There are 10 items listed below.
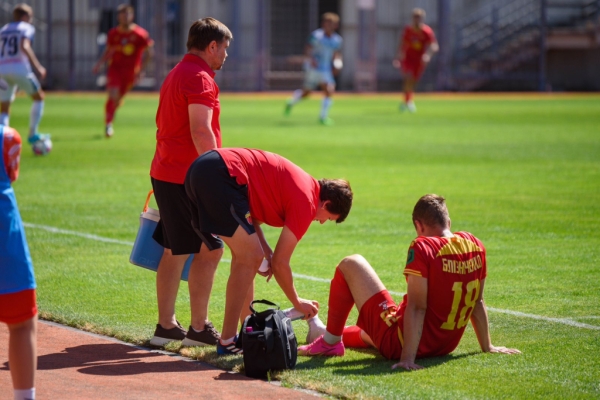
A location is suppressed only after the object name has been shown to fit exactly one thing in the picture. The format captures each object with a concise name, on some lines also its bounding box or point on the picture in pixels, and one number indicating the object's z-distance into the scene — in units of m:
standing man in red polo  12.73
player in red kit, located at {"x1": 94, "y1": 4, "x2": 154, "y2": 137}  44.31
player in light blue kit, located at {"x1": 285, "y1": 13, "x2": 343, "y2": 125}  56.31
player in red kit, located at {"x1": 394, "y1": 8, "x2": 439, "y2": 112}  63.31
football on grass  35.59
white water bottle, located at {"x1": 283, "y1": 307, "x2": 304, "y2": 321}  12.87
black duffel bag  11.43
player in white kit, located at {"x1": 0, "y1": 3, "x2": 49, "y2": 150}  36.81
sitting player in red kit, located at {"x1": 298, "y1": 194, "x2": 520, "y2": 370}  11.46
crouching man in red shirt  11.65
